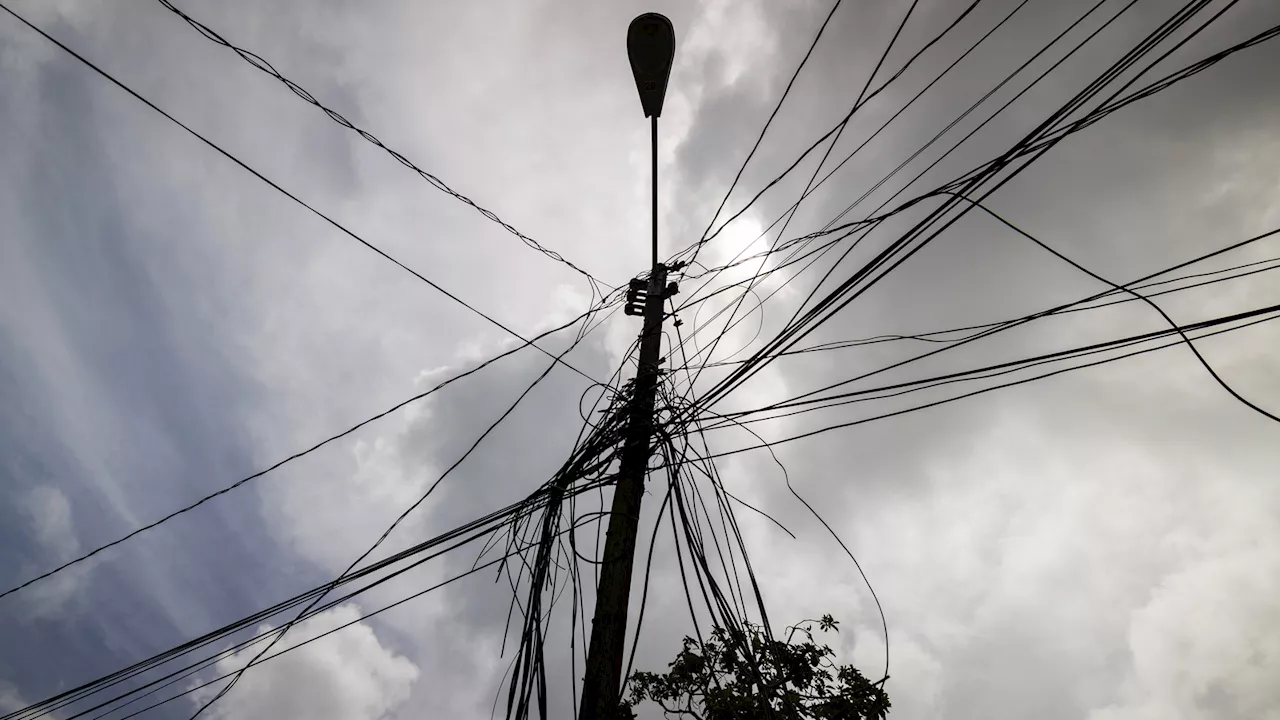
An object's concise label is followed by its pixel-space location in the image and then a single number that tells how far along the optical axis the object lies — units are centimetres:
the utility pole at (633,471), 245
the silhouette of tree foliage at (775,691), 620
